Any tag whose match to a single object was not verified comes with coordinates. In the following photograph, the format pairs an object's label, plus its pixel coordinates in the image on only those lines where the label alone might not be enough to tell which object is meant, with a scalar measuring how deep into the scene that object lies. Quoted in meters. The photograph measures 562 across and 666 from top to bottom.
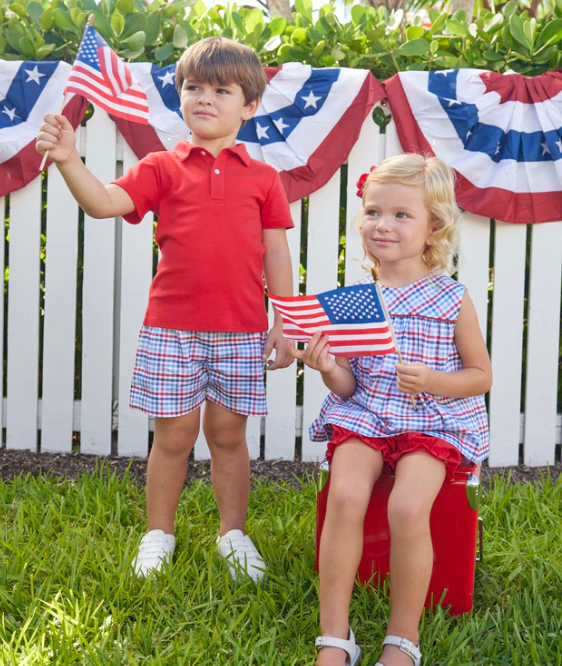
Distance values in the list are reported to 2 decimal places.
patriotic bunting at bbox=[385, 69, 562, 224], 3.16
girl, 1.86
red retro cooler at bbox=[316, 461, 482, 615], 2.03
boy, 2.29
